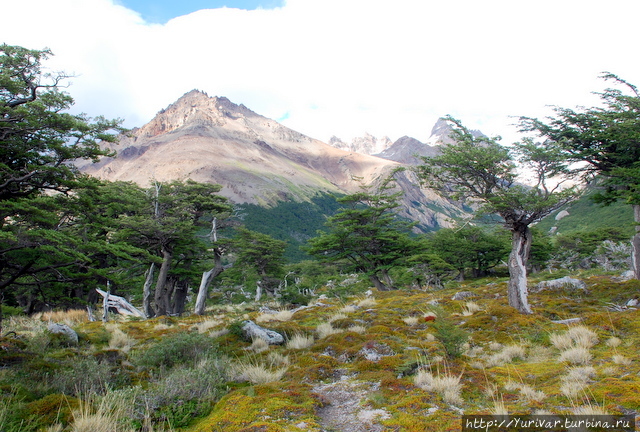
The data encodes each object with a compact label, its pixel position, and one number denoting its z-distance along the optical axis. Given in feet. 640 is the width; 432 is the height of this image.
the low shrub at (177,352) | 25.32
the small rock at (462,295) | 52.01
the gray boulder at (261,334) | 31.78
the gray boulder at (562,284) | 47.55
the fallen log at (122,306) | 65.21
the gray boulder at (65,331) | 32.35
